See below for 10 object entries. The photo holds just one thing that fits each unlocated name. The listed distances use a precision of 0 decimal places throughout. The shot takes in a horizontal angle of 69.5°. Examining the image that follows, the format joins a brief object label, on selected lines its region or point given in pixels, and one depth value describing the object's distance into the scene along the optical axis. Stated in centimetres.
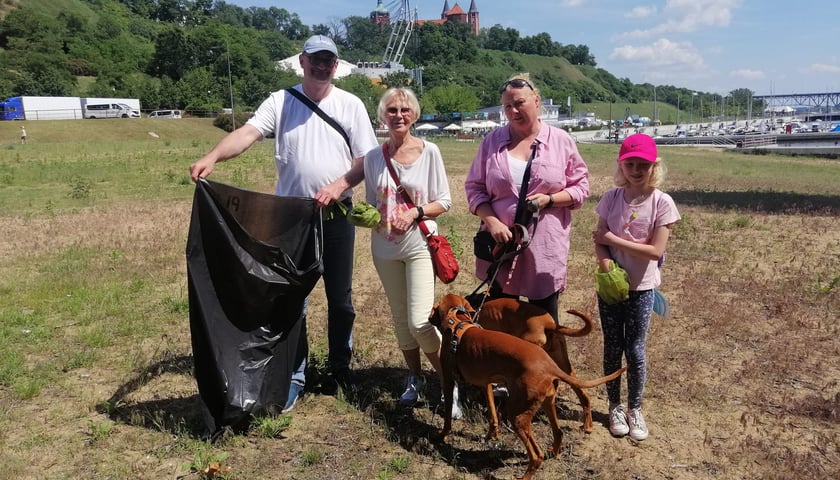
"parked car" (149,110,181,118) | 6950
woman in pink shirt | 371
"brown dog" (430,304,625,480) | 324
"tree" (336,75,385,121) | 9012
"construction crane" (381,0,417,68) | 15300
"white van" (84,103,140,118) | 6331
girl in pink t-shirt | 370
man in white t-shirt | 398
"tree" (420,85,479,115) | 11669
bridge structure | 14825
